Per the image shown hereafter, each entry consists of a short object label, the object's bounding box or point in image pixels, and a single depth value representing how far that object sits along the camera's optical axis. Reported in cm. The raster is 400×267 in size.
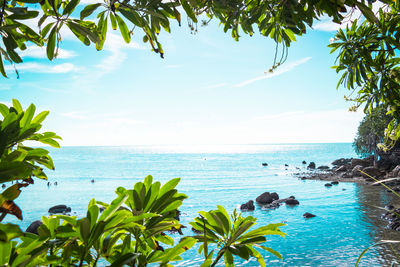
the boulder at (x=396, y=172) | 2116
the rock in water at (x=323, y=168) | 4066
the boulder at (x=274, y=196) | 1838
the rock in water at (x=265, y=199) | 1781
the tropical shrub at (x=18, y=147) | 55
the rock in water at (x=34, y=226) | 1084
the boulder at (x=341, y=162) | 4736
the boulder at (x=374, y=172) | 2329
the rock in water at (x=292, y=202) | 1728
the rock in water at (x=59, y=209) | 1786
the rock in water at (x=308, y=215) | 1436
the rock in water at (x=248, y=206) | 1672
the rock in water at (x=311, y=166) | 4338
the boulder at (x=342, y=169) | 3316
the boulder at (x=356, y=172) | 2698
